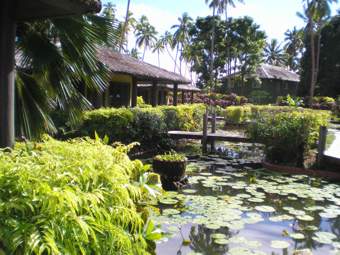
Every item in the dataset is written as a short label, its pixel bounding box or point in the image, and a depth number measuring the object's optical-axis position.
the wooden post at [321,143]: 10.44
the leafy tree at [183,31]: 61.06
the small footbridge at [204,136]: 14.08
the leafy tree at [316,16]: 37.28
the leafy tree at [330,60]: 40.97
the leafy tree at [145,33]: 67.56
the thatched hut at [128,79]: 16.59
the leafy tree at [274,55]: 69.69
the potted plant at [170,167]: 8.08
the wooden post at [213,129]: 14.67
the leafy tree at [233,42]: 43.16
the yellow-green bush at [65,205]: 1.86
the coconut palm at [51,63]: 4.51
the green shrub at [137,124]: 11.58
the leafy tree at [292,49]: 66.88
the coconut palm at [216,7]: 42.28
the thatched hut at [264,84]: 47.06
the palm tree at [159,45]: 71.56
